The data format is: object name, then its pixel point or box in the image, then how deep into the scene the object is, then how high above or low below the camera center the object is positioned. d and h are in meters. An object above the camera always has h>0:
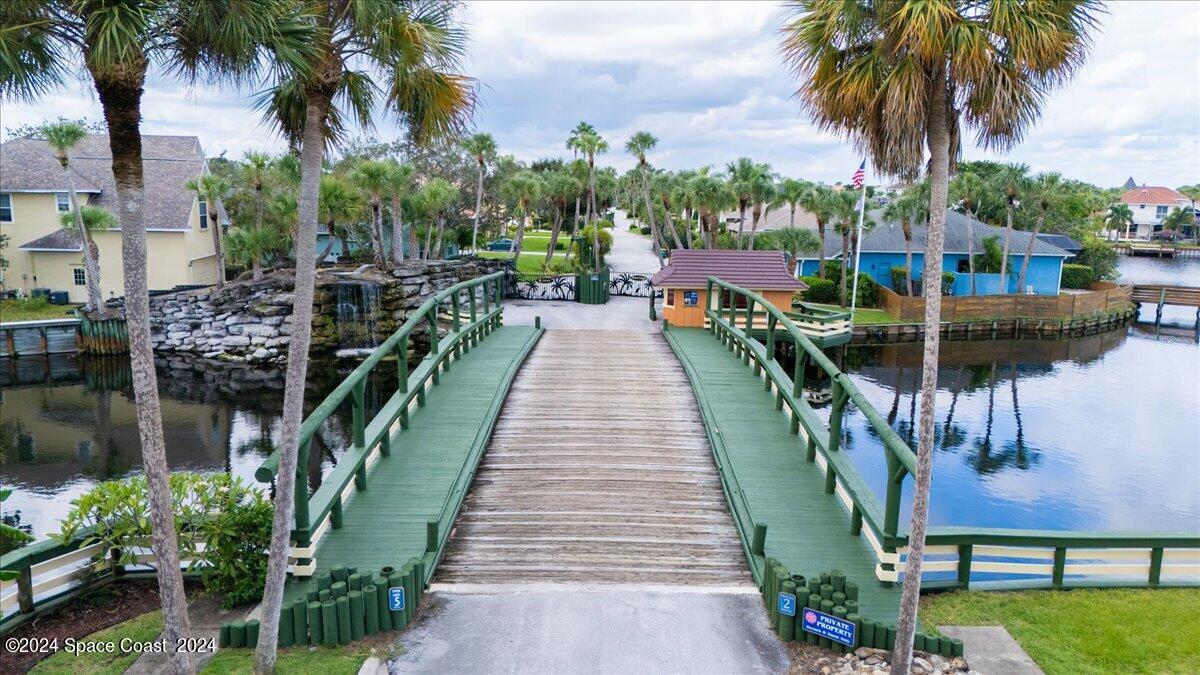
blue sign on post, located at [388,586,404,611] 7.25 -3.44
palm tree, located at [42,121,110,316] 30.65 +0.98
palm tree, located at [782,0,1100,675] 5.94 +1.33
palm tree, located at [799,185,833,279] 41.03 +1.91
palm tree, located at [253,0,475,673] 6.34 +1.34
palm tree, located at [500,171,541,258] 44.06 +2.66
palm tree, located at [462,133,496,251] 42.50 +4.99
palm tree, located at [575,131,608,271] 43.34 +5.21
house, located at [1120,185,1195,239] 111.62 +5.52
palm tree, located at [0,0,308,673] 5.45 +1.31
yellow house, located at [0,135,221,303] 36.91 +0.35
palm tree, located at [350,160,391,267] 32.78 +2.35
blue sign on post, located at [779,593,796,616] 7.11 -3.41
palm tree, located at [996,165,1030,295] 41.47 +3.15
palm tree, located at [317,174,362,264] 31.98 +1.39
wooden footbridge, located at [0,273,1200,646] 7.77 -3.33
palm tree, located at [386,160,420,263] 33.34 +1.99
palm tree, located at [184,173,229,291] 35.72 +1.88
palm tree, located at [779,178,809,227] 46.17 +2.92
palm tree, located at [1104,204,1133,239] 101.00 +3.46
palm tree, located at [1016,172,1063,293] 42.67 +2.82
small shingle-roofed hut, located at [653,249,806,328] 21.28 -1.22
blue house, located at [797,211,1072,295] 46.09 -1.05
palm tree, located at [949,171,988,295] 44.06 +2.92
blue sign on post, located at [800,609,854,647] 6.87 -3.51
